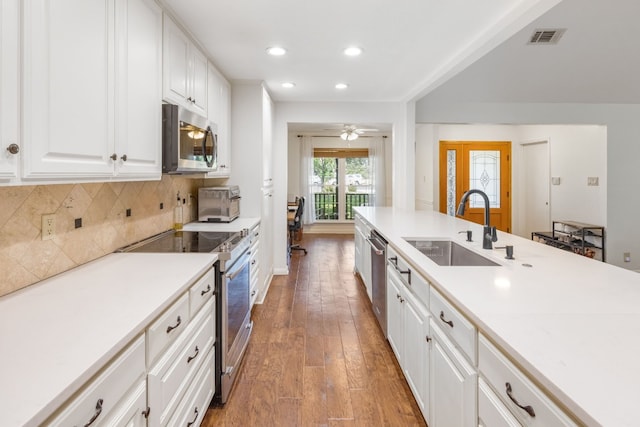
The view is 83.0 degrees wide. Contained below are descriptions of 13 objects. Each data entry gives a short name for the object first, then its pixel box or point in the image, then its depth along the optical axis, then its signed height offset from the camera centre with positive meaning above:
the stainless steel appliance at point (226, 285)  2.05 -0.50
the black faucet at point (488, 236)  2.19 -0.19
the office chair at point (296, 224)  6.55 -0.37
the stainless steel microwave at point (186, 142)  2.09 +0.40
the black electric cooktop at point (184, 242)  2.21 -0.25
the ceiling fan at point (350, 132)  6.90 +1.41
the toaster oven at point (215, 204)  3.30 +0.00
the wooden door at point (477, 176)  7.55 +0.60
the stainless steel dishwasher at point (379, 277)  2.79 -0.60
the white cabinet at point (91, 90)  1.12 +0.44
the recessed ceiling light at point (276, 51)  2.91 +1.26
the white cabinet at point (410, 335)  1.79 -0.76
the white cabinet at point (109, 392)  0.83 -0.49
